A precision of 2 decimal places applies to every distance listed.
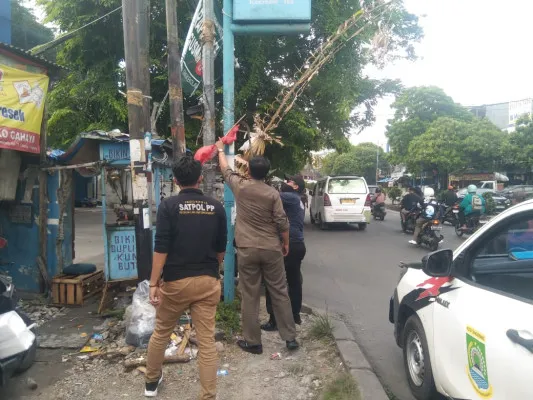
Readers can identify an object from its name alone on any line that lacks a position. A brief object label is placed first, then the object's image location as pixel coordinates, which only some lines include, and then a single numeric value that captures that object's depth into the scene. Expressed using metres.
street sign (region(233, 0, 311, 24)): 4.91
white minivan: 13.64
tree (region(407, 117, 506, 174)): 28.72
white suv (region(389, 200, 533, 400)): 2.11
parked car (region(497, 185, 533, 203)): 22.75
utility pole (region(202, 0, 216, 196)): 5.06
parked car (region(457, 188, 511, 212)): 18.06
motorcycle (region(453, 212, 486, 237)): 11.63
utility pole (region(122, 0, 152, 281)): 4.50
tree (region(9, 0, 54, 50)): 18.31
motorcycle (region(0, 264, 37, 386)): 3.08
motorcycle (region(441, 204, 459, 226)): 12.28
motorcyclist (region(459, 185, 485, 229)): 11.45
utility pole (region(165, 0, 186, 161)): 5.11
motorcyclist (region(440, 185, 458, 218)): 12.98
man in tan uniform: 3.97
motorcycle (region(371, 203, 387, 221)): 17.81
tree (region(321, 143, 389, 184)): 59.41
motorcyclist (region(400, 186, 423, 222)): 11.82
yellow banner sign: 5.04
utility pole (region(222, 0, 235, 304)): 5.05
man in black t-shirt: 3.04
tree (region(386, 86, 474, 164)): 35.53
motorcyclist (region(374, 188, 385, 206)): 17.72
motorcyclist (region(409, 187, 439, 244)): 10.09
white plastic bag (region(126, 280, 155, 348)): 4.18
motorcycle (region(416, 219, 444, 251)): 9.87
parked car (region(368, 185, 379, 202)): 24.60
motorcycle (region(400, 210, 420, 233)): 12.30
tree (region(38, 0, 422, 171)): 10.86
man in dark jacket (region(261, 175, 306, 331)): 4.63
